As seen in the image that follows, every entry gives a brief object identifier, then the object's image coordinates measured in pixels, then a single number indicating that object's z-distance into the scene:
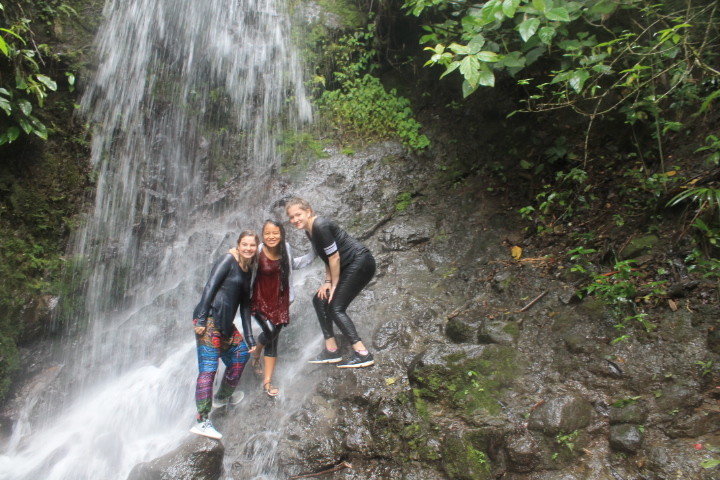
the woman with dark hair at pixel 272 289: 3.88
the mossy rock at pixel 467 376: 3.54
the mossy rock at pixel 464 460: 3.10
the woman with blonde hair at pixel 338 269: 3.87
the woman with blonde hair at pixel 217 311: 3.69
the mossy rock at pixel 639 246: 3.97
